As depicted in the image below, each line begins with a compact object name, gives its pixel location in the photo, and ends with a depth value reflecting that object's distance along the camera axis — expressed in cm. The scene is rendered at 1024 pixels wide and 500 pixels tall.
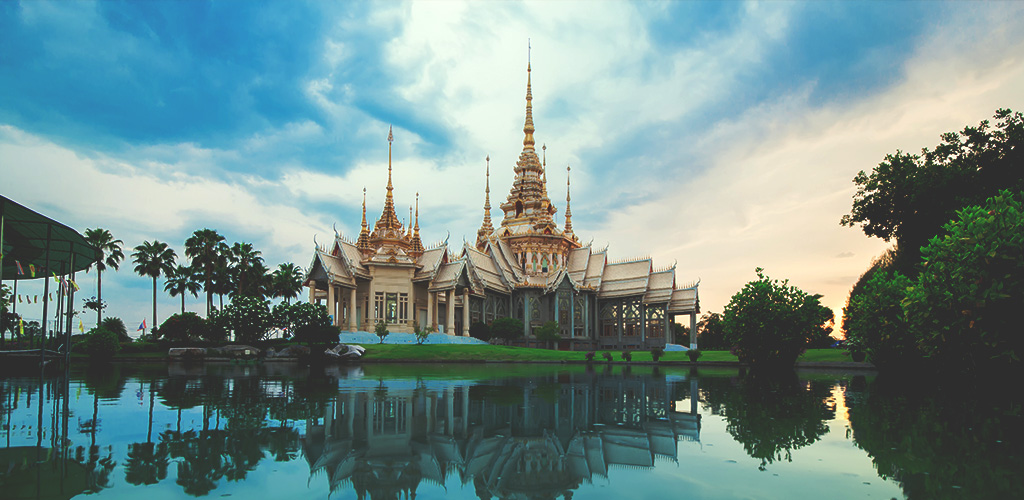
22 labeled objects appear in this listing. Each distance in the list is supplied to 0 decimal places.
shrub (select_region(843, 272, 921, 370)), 2345
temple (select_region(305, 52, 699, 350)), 4753
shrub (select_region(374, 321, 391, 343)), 4234
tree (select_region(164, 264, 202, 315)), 5281
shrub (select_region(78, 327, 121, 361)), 3422
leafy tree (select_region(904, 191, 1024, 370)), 1412
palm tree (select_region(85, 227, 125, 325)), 5084
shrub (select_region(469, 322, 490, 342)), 5070
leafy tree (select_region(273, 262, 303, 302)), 5528
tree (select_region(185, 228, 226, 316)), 5100
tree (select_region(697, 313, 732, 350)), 6925
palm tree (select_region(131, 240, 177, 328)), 5231
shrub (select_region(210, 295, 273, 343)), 3988
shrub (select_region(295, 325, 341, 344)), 3641
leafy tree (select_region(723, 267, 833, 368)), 2656
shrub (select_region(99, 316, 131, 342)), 4822
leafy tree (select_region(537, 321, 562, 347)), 5166
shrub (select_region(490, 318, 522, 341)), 5006
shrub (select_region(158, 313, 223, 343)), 4194
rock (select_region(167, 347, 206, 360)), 3734
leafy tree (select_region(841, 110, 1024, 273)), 2920
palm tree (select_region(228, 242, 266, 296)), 5306
